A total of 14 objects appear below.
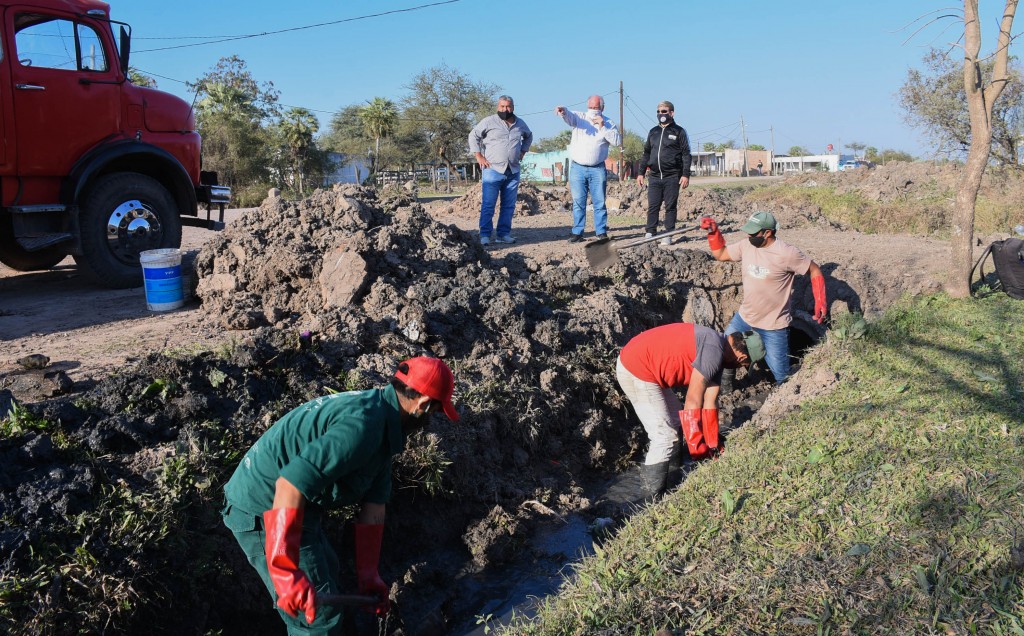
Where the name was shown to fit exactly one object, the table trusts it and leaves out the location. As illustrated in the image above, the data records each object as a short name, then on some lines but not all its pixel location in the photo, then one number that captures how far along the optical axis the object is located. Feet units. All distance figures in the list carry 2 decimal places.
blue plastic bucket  21.84
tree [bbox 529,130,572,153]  206.69
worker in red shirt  15.55
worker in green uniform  9.19
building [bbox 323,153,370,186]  122.11
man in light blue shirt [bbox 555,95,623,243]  30.19
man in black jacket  30.01
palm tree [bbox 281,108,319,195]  104.22
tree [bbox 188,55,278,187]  91.09
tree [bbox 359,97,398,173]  132.46
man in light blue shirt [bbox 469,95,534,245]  30.17
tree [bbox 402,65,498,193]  141.69
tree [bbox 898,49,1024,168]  61.87
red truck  22.21
